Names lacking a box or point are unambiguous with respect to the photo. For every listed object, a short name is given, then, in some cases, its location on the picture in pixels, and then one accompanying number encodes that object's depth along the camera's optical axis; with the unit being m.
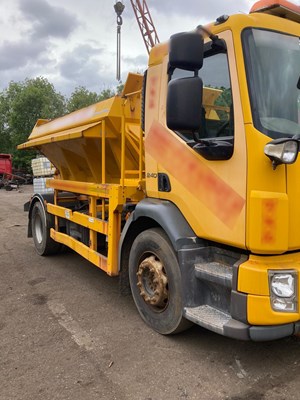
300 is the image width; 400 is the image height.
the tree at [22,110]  36.38
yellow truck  2.62
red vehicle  27.43
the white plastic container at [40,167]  9.45
